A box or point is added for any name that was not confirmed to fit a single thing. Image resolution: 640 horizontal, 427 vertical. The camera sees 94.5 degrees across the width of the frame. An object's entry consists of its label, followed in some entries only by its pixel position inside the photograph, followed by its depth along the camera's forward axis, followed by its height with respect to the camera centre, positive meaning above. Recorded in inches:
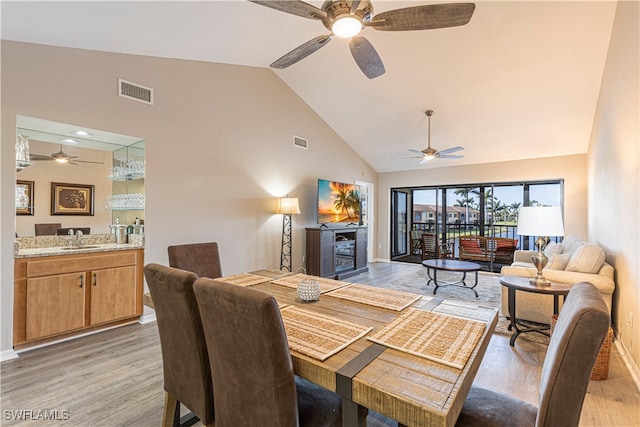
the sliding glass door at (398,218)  314.0 -1.3
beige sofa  118.3 -24.3
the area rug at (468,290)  132.8 -47.8
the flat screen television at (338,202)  224.7 +11.6
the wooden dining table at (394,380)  33.9 -21.2
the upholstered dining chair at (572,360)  34.7 -17.5
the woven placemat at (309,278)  83.4 -19.8
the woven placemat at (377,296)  68.9 -20.2
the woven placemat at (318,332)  46.5 -20.7
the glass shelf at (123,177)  142.6 +19.1
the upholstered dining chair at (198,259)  103.9 -15.5
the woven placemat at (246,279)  87.9 -19.6
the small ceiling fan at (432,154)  188.5 +41.2
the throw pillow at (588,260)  121.4 -17.6
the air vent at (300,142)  215.3 +55.3
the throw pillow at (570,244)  159.6 -16.1
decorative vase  70.4 -17.9
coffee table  178.7 -30.7
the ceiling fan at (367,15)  71.2 +51.1
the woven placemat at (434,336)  44.9 -20.7
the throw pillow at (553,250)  185.5 -20.6
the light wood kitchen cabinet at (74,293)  105.5 -30.6
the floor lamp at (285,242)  202.4 -17.8
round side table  107.6 -26.8
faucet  130.2 -10.3
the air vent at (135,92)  128.6 +55.8
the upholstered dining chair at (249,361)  39.5 -20.8
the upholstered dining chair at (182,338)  52.1 -22.8
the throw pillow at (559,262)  136.6 -20.8
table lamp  108.5 -2.8
